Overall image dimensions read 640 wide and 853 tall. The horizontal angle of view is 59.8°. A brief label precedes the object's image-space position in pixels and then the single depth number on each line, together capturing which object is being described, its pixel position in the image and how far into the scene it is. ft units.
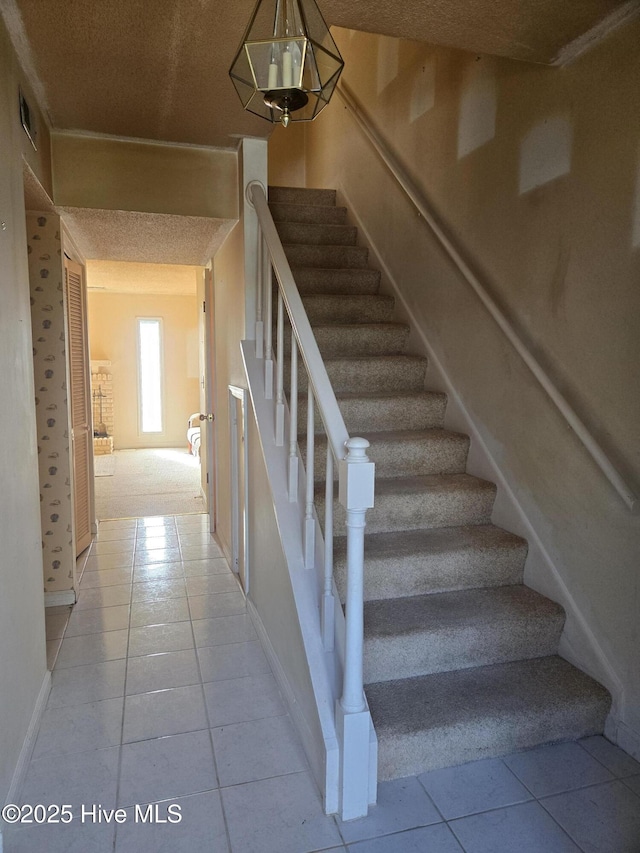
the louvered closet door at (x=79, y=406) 12.60
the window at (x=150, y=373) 29.73
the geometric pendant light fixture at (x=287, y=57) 3.72
